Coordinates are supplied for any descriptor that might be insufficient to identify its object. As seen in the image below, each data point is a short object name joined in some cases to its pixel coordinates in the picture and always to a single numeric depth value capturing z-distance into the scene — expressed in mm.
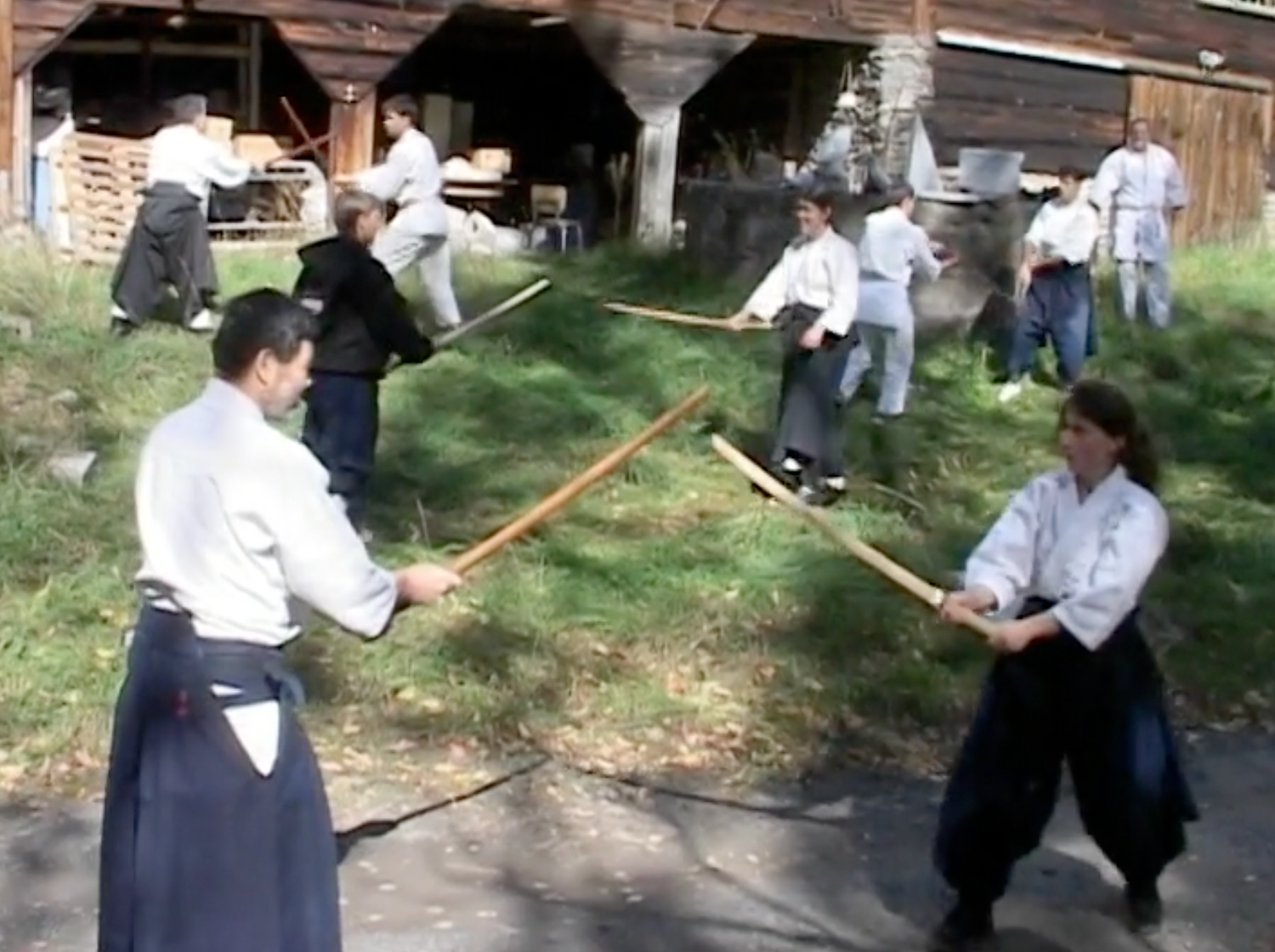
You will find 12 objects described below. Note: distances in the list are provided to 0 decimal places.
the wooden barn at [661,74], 16375
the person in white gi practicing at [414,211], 12609
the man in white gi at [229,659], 4035
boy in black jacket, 7965
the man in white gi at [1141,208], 14961
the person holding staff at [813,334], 9852
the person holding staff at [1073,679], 5227
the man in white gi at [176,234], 12305
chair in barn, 18469
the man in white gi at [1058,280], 12844
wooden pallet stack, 14844
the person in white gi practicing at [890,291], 11445
